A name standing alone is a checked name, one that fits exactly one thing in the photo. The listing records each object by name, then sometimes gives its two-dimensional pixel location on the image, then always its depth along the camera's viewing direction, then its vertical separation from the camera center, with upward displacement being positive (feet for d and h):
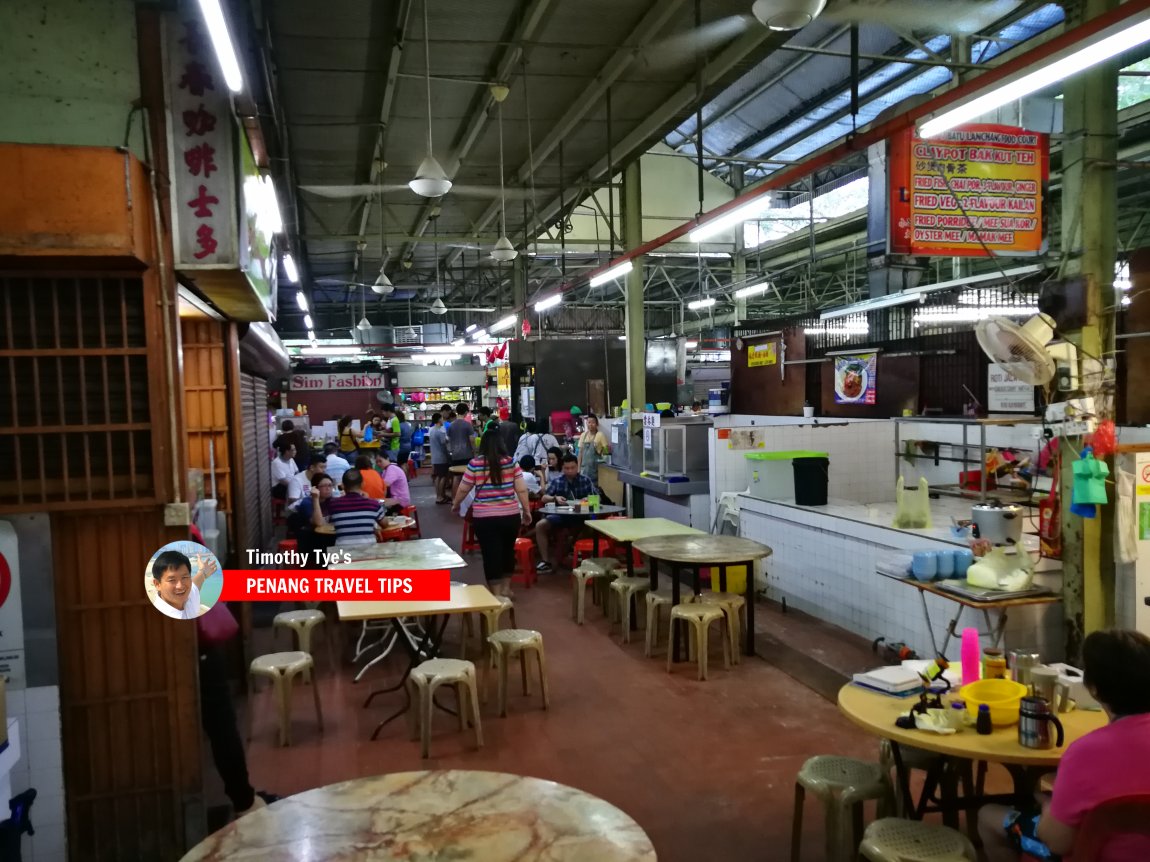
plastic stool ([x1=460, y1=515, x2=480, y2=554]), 34.09 -6.04
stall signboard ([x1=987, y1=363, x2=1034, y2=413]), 27.68 -0.22
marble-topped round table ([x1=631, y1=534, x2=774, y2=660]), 19.74 -4.06
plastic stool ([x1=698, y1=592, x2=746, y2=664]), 19.76 -5.44
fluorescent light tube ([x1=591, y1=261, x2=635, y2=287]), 27.45 +4.47
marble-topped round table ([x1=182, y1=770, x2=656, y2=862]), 7.56 -4.34
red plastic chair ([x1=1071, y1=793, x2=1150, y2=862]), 6.57 -3.71
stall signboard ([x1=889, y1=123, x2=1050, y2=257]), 19.08 +4.86
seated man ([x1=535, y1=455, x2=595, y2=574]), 31.09 -3.87
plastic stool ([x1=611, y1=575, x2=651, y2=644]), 21.95 -5.45
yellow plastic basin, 9.74 -3.93
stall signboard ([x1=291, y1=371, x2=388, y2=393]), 72.38 +2.11
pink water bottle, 10.90 -3.77
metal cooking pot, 17.71 -3.10
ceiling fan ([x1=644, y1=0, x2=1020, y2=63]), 19.07 +10.08
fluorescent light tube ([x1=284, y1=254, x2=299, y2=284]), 32.27 +5.86
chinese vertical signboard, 11.96 +3.98
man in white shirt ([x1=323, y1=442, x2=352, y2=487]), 33.53 -2.70
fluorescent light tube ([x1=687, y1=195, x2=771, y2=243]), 18.18 +4.37
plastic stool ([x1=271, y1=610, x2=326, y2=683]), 18.93 -5.28
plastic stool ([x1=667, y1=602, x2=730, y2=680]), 18.89 -5.42
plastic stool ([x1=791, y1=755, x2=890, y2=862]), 10.22 -5.22
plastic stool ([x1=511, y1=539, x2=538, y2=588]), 28.91 -5.96
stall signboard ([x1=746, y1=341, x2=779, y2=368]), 44.29 +2.26
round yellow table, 8.95 -4.16
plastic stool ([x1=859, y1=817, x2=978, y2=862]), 8.60 -5.08
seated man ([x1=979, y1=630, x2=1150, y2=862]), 7.01 -3.31
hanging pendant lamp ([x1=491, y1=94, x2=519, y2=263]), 29.68 +5.69
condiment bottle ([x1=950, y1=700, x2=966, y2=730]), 9.55 -3.98
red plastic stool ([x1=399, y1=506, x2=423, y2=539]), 29.20 -4.70
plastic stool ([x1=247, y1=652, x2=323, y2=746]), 16.10 -5.50
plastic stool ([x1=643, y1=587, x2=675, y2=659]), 20.93 -5.77
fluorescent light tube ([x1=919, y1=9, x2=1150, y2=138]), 9.57 +4.29
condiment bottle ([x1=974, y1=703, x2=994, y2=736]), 9.52 -4.06
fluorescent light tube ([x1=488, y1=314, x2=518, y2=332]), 44.00 +4.55
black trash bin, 24.04 -2.70
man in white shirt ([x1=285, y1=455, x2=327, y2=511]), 30.65 -3.35
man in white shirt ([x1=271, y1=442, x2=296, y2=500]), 34.30 -2.75
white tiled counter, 17.25 -4.98
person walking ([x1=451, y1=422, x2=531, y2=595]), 22.26 -2.99
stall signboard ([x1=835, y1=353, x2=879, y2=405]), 36.27 +0.61
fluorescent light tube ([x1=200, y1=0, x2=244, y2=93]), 8.89 +4.42
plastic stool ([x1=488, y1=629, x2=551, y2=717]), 17.22 -5.45
